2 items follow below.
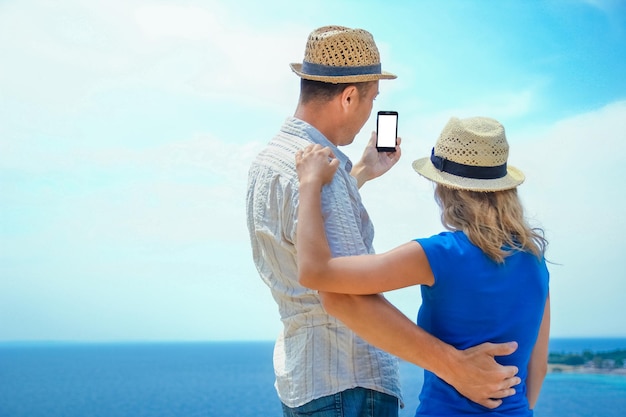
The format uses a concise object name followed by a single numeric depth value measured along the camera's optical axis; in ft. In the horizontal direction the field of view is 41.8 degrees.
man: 6.42
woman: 6.24
